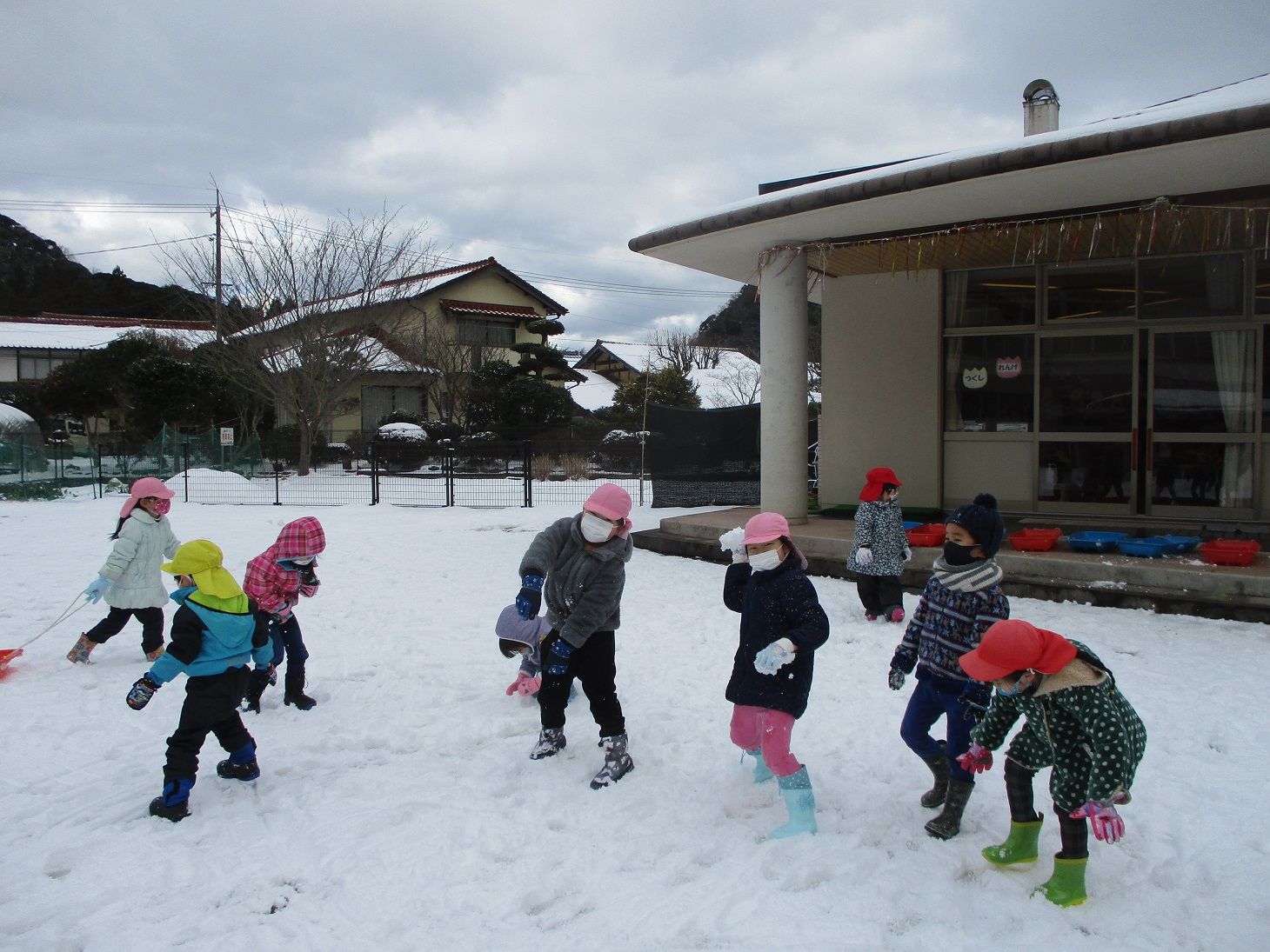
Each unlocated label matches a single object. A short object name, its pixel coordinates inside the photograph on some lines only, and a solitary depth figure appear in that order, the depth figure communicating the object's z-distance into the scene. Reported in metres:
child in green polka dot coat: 2.93
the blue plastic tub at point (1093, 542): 8.16
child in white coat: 6.14
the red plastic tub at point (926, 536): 8.64
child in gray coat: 4.27
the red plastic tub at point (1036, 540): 8.27
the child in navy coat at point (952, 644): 3.64
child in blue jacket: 3.94
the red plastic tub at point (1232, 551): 7.34
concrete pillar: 10.35
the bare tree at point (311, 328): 23.66
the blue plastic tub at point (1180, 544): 7.93
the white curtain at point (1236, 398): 9.83
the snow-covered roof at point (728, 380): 41.34
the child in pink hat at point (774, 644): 3.69
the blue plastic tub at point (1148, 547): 7.88
